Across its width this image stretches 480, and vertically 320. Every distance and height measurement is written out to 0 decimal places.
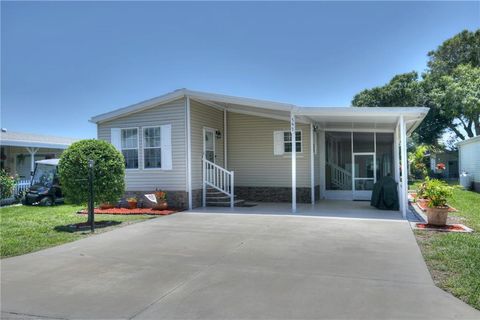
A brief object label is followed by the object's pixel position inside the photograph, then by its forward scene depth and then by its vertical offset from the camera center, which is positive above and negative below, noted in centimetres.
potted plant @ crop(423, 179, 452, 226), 876 -86
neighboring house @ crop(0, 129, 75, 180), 2025 +129
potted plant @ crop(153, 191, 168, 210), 1214 -104
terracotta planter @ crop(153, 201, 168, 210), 1213 -114
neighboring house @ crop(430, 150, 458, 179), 3878 +49
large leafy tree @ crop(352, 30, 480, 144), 2697 +636
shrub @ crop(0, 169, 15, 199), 1499 -51
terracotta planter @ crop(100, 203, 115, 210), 1256 -120
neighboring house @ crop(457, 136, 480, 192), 1962 +46
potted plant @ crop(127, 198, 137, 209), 1268 -110
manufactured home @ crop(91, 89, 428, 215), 1243 +87
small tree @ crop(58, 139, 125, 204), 922 +0
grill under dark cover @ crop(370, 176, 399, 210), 1193 -90
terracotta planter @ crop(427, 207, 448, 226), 871 -117
